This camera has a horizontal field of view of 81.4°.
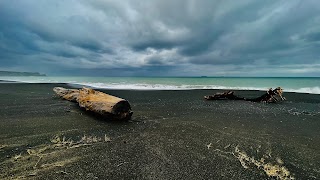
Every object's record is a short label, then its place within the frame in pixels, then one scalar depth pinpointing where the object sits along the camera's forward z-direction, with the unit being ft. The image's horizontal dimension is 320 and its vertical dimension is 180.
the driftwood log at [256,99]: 40.27
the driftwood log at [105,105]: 20.51
